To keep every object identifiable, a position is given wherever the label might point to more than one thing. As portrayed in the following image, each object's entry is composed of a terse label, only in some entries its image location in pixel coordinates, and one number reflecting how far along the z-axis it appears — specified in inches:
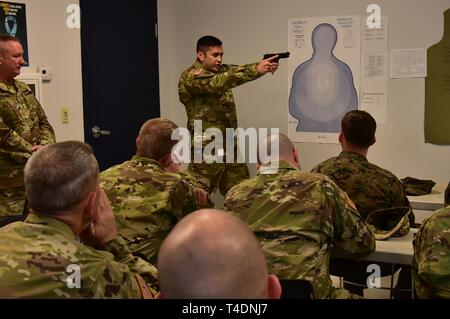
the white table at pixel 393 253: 85.5
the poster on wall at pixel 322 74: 177.2
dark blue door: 172.6
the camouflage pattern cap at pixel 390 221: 94.9
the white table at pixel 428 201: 124.7
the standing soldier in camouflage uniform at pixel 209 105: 175.5
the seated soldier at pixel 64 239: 51.1
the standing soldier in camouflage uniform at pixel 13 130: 126.3
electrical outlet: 163.2
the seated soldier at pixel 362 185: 105.0
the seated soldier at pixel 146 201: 84.7
